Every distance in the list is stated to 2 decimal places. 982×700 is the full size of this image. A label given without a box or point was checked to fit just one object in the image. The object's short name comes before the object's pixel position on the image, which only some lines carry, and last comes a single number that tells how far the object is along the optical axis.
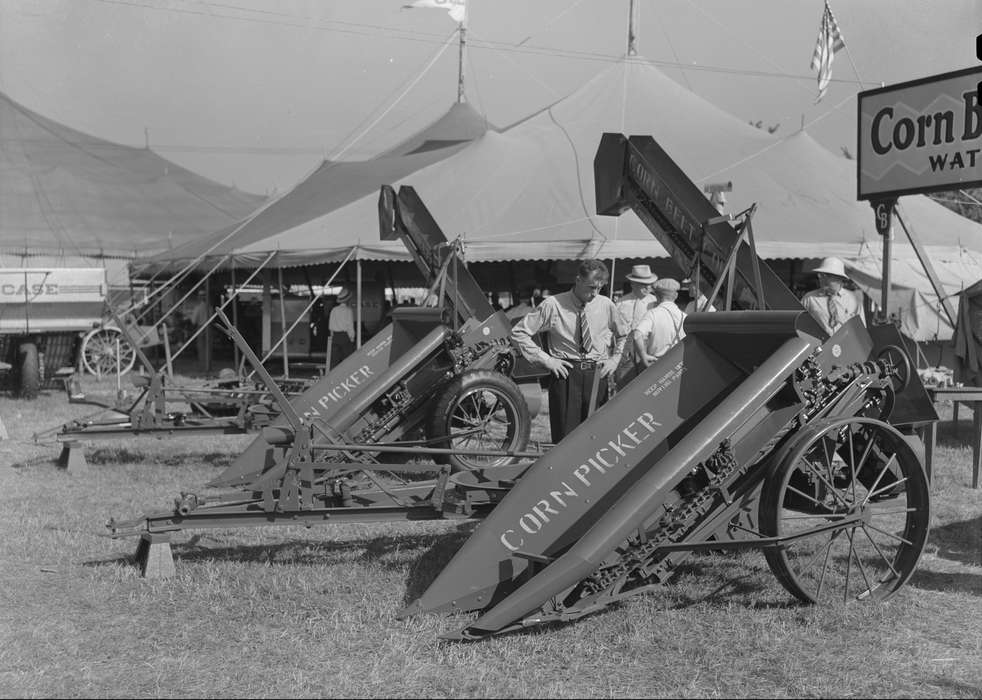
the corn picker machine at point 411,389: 7.10
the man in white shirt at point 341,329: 15.08
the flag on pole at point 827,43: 11.66
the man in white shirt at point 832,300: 7.26
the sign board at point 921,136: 6.93
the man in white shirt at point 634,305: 8.27
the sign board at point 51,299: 13.73
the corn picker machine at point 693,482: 4.12
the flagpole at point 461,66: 17.57
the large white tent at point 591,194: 14.04
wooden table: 7.00
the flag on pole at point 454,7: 16.48
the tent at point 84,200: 25.98
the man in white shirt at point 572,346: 6.66
